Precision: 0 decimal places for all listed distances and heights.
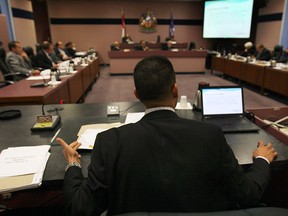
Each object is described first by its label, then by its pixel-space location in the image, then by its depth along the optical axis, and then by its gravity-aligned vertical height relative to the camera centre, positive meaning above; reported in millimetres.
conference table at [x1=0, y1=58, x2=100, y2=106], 2387 -528
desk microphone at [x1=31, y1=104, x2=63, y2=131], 1505 -497
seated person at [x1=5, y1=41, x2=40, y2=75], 4480 -286
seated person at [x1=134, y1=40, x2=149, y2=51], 7977 -160
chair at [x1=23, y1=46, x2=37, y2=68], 5595 -188
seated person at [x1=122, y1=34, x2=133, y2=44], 9384 +133
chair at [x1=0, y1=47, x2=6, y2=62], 4601 -182
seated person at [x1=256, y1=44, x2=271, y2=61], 6188 -371
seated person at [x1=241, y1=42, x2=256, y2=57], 7352 -287
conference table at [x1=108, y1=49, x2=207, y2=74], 7567 -539
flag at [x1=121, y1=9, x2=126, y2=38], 9714 +572
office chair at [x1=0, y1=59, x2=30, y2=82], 4110 -509
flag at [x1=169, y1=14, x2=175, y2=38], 10208 +537
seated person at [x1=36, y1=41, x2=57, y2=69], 5051 -311
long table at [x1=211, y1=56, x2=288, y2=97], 4492 -737
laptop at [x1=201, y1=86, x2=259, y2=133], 1631 -417
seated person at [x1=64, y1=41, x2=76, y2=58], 7989 -218
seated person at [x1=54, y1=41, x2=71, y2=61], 6687 -242
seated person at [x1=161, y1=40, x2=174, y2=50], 8133 -136
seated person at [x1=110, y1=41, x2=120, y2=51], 8062 -143
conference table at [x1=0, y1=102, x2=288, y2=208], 1129 -535
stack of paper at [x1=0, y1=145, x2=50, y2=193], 964 -535
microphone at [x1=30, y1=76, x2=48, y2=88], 2825 -470
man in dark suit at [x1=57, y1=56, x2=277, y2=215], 755 -399
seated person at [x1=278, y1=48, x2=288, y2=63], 5942 -426
